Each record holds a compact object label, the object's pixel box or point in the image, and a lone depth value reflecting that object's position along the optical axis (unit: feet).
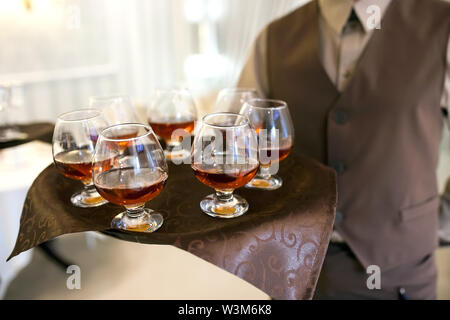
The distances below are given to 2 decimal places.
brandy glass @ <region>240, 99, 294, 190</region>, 2.75
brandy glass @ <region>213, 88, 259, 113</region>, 3.25
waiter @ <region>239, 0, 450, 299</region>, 3.44
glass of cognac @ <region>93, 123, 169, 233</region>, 2.17
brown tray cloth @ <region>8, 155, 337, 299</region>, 2.09
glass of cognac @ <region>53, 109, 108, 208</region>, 2.57
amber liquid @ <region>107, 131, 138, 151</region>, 2.16
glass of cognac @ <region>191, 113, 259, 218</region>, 2.31
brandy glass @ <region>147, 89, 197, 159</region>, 3.29
